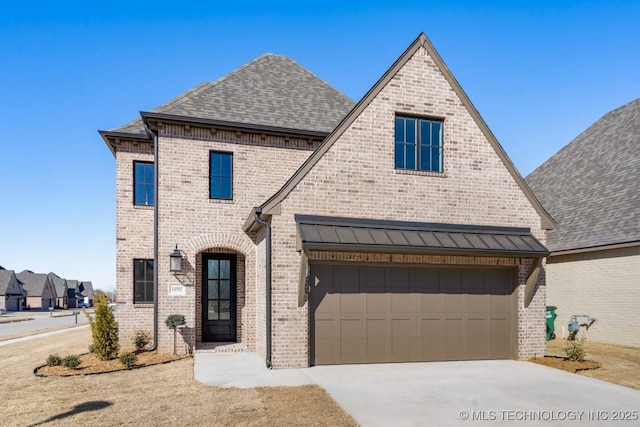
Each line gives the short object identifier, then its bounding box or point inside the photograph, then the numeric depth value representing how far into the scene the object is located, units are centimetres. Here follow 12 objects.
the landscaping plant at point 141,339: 1230
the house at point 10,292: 6462
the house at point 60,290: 8462
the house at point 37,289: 7531
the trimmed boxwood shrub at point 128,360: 1026
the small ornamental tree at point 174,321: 1173
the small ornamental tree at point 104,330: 1090
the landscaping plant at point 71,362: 1013
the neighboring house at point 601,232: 1438
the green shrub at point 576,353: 1088
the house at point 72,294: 8875
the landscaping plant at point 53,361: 1051
